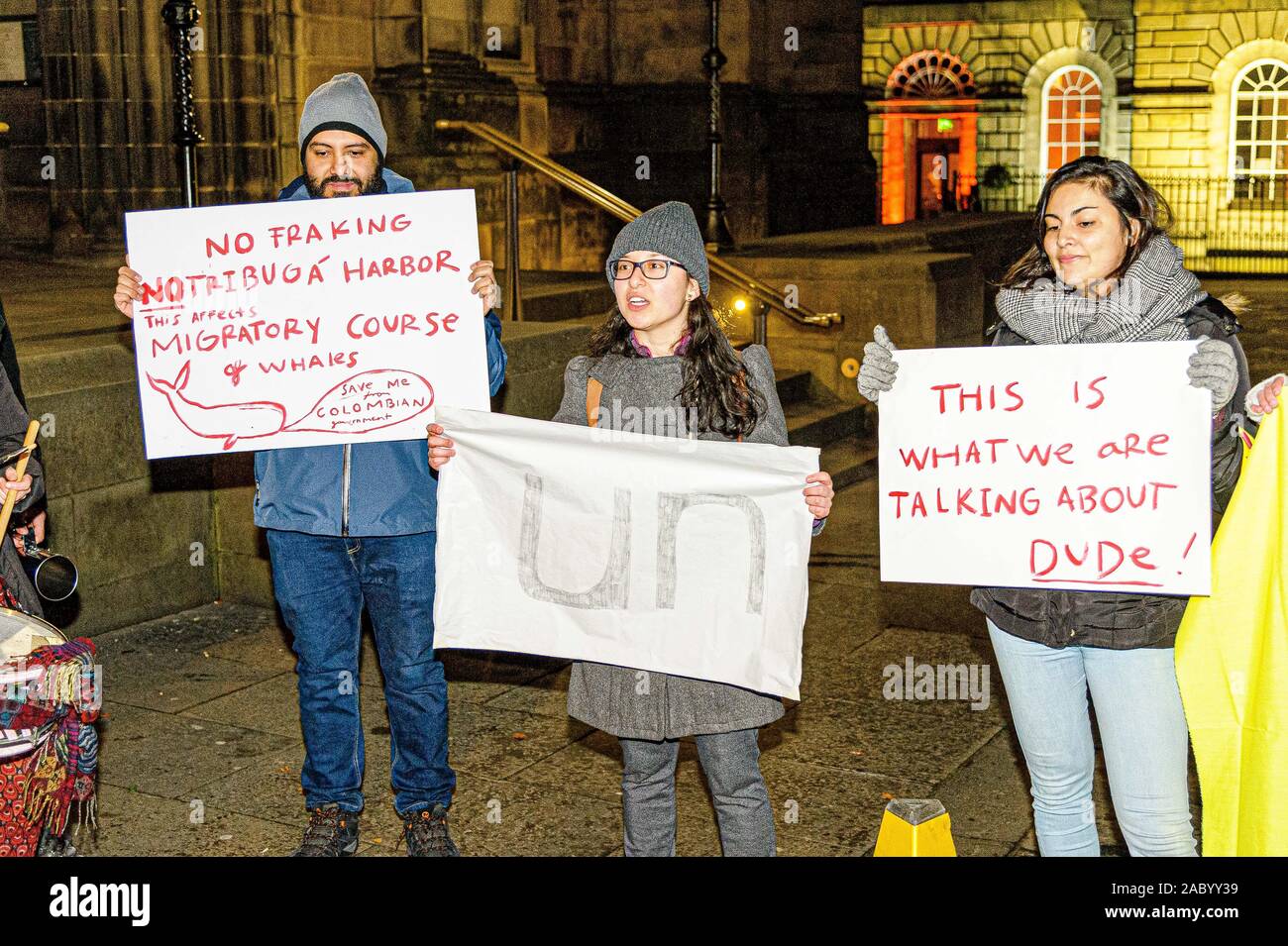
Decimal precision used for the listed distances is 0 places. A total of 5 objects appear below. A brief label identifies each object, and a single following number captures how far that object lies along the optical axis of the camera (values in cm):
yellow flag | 349
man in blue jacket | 438
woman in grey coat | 379
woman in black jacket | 355
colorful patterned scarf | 328
